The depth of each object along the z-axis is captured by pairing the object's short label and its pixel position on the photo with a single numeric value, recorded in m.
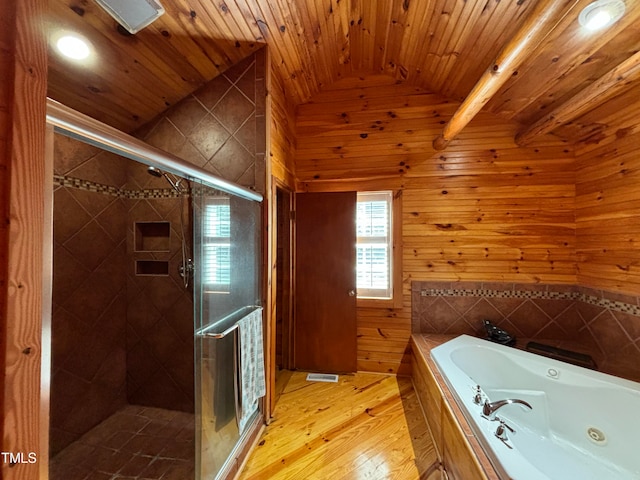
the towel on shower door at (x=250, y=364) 1.62
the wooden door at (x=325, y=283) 2.77
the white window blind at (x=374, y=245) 2.91
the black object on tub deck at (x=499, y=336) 2.37
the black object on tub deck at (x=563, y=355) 2.03
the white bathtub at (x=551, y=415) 1.32
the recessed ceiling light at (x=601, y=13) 1.23
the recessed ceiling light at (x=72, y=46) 1.46
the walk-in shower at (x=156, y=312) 1.44
